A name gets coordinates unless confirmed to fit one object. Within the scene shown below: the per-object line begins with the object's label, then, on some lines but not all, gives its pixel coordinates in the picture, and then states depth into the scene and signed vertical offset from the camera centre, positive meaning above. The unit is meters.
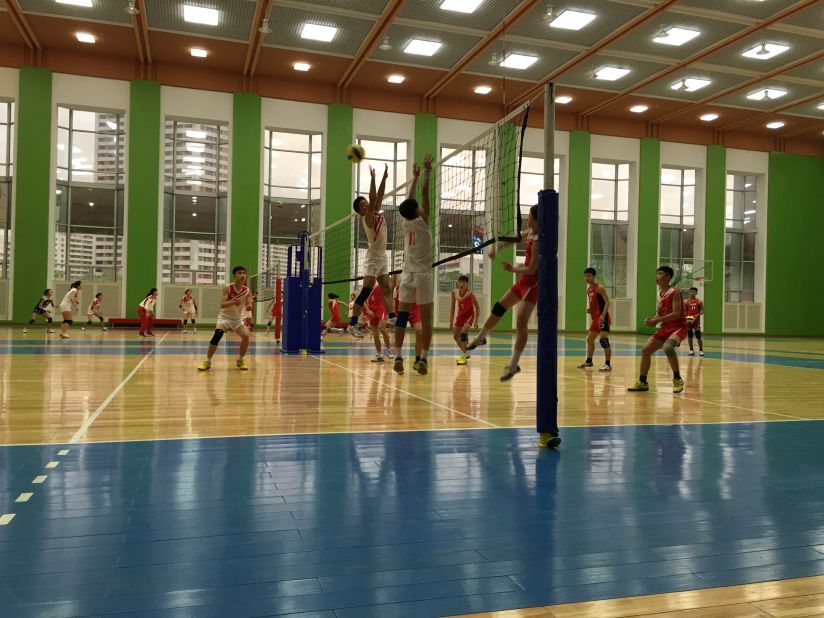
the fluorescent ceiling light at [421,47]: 20.11 +8.20
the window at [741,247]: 29.98 +3.15
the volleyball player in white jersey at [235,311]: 9.91 -0.07
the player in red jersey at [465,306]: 12.09 +0.09
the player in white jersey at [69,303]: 17.38 +0.00
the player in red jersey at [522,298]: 5.55 +0.13
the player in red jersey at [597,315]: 11.34 -0.03
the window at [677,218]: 29.47 +4.38
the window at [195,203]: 23.77 +3.79
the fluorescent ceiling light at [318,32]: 19.19 +8.20
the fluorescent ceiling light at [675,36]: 18.81 +8.15
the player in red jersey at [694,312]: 15.73 +0.08
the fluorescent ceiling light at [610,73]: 22.00 +8.18
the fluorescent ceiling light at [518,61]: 20.94 +8.13
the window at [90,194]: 22.64 +3.83
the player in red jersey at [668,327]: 8.27 -0.16
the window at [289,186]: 24.86 +4.66
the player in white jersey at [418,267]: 6.32 +0.43
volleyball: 7.47 +1.77
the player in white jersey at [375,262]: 8.02 +0.60
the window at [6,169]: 22.00 +4.48
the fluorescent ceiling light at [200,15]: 18.12 +8.19
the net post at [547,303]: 4.89 +0.07
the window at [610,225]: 28.47 +3.87
